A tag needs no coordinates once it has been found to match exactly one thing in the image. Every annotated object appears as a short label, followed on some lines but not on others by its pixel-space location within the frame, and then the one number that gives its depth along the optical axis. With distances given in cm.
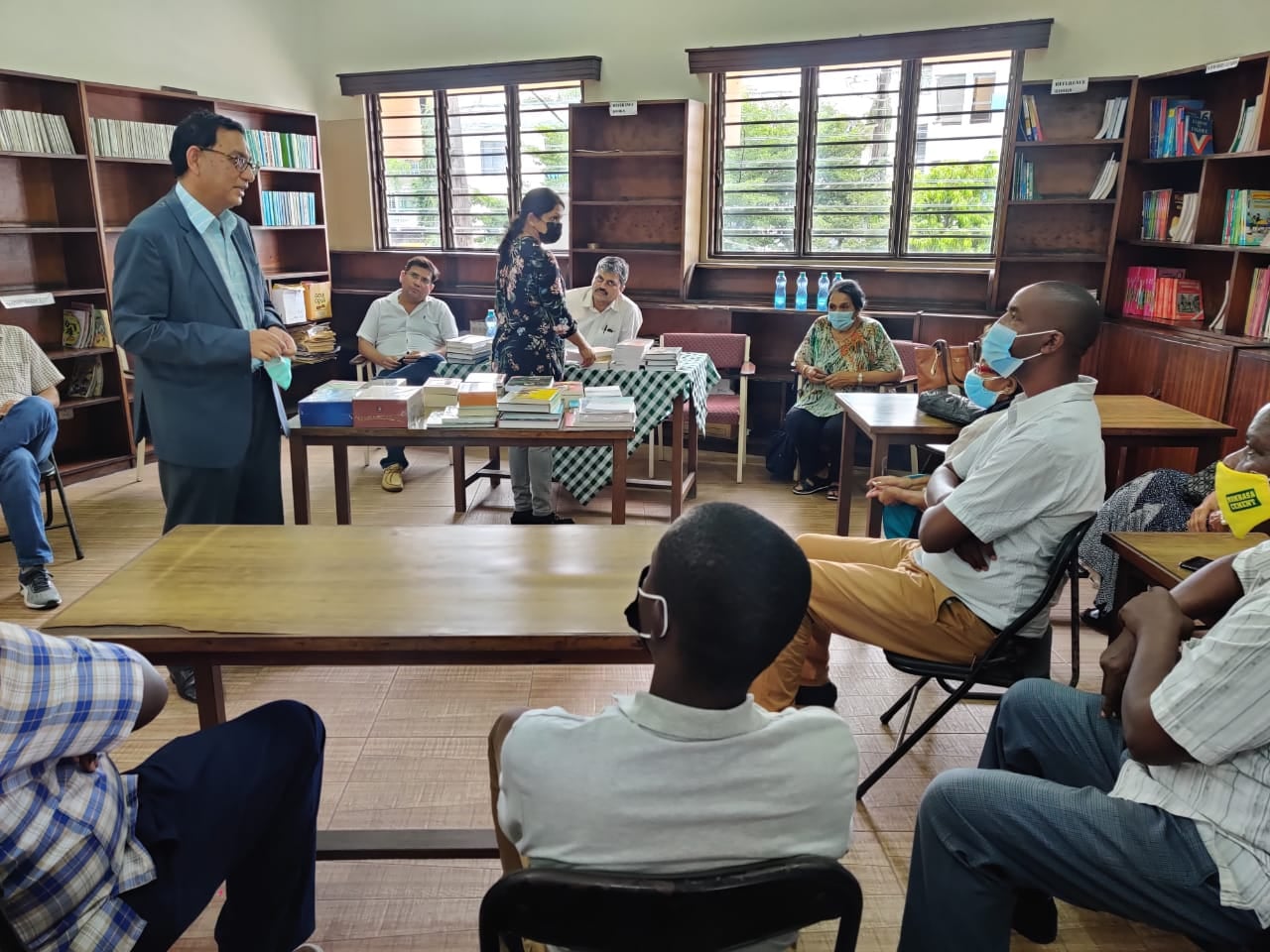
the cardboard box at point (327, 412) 315
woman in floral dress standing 391
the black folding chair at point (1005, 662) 189
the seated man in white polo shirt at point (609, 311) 495
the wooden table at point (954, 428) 316
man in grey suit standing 244
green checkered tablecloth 429
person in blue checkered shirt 105
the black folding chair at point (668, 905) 85
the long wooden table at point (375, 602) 149
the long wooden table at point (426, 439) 316
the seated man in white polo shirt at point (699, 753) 93
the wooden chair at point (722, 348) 538
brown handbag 354
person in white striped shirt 117
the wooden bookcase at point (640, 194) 601
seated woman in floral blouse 477
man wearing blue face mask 191
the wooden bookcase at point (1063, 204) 508
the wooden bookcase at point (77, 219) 483
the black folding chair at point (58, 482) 380
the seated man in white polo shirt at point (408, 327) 520
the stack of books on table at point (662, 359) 434
